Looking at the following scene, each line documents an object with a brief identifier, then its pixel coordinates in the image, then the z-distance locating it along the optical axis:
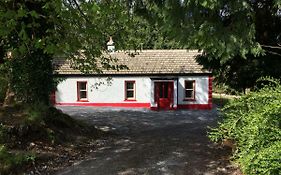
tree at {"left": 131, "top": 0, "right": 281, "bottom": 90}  5.42
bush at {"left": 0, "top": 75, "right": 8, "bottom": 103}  8.73
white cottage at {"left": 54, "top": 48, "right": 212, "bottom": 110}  18.06
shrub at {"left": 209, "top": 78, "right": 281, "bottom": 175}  4.03
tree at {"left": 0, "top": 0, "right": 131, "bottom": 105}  5.29
